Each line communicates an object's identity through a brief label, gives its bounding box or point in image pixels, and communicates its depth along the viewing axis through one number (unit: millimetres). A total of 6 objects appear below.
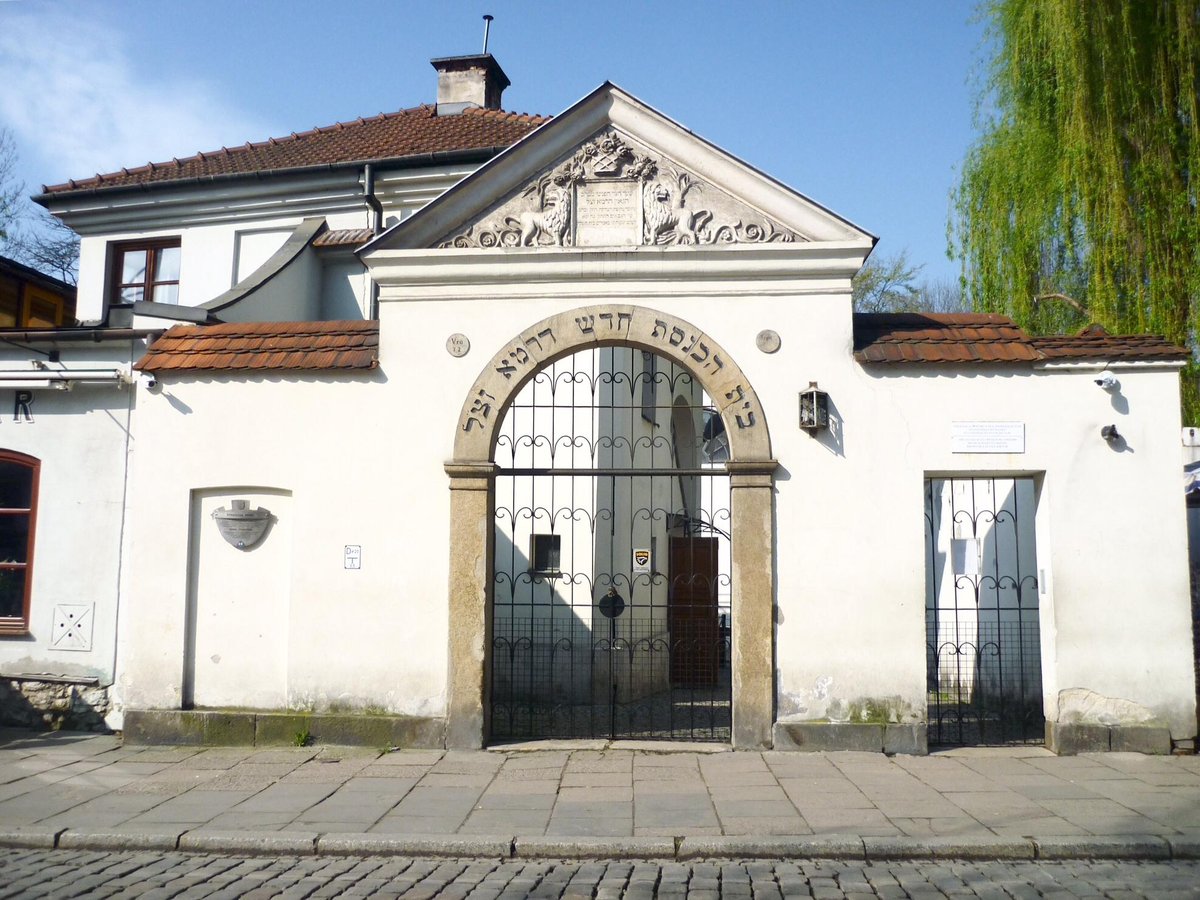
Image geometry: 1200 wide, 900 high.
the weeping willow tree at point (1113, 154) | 13805
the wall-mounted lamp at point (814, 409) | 9227
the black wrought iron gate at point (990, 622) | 11375
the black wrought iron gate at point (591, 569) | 12844
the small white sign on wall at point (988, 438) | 9258
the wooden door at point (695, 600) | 14180
